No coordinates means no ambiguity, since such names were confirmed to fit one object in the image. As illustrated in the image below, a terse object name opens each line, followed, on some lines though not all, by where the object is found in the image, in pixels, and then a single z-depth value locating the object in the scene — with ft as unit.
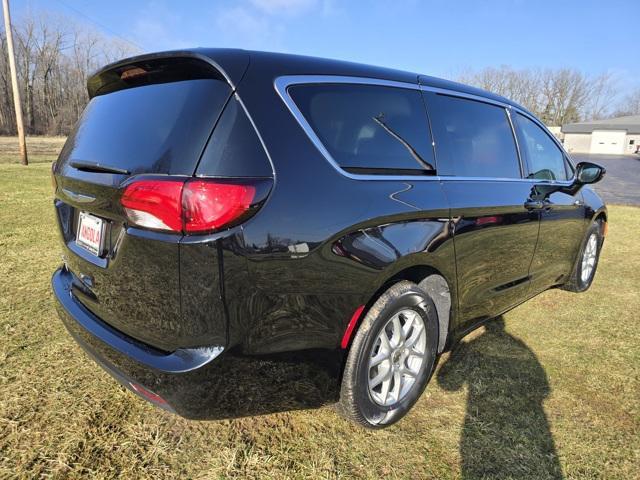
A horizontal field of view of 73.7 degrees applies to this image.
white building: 188.03
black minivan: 5.06
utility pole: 52.85
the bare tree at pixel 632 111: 275.18
